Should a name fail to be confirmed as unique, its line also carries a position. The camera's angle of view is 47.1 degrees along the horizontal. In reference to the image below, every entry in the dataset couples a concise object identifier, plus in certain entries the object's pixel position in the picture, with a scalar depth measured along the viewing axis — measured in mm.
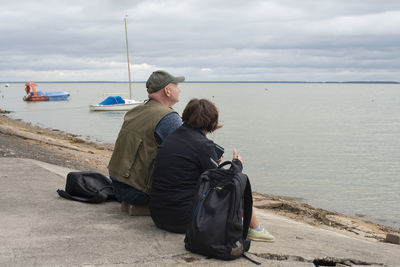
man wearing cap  4613
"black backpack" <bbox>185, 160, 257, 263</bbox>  3666
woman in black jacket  4102
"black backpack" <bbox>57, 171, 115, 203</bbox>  5643
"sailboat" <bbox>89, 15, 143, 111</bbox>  50206
